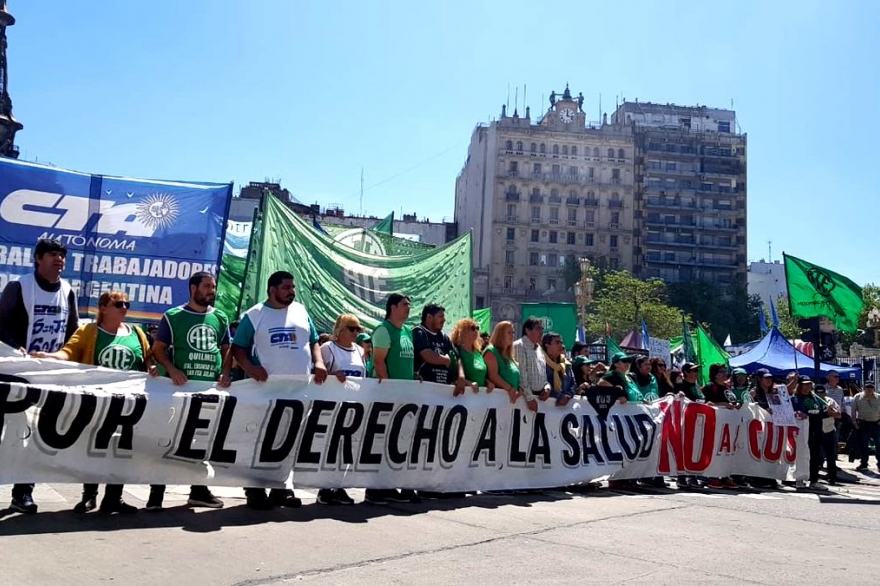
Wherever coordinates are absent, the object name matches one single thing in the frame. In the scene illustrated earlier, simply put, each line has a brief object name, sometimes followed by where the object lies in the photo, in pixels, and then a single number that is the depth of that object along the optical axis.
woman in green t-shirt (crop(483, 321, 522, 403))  8.24
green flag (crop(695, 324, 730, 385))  20.66
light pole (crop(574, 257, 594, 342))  29.66
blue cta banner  8.29
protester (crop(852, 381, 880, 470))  14.71
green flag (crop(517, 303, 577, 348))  16.52
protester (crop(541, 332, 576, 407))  8.98
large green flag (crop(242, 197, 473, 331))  10.27
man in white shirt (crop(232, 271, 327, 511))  6.35
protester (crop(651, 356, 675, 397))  10.89
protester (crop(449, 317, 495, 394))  8.03
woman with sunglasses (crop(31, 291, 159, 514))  5.77
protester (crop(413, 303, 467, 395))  7.61
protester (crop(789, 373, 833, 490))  11.95
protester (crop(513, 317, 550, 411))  8.68
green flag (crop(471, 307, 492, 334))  17.01
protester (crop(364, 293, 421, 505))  7.27
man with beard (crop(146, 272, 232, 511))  6.05
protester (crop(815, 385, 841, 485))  12.97
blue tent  22.56
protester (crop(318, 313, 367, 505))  7.23
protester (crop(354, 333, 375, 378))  9.04
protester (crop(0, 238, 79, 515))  5.73
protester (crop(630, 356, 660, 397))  10.48
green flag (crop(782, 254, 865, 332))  13.99
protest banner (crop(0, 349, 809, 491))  5.61
